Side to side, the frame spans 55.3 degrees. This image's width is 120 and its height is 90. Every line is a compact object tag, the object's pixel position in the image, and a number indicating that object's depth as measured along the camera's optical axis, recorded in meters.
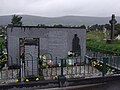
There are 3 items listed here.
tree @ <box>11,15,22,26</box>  21.36
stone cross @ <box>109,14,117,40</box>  9.57
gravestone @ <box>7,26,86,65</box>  4.99
